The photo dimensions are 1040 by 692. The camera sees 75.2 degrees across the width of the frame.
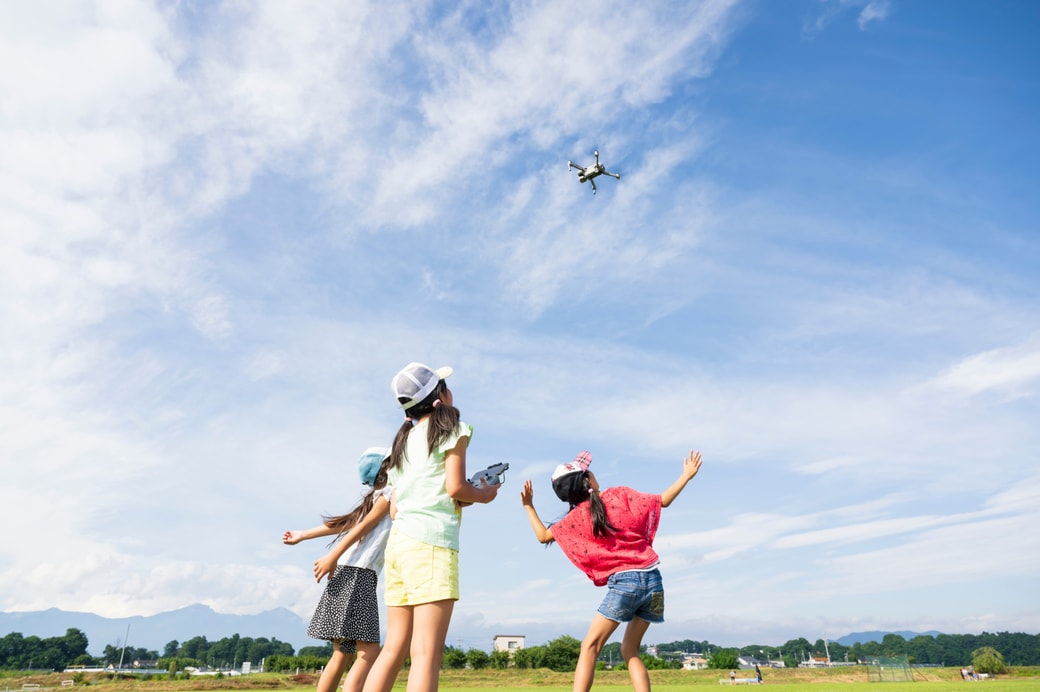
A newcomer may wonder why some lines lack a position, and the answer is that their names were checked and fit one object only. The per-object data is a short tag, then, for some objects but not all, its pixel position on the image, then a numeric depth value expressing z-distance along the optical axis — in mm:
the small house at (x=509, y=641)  129875
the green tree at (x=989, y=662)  42544
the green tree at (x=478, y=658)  36500
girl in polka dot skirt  5496
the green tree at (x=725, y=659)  47312
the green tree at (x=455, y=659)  37719
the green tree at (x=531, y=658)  40344
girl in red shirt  5879
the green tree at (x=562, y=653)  41156
